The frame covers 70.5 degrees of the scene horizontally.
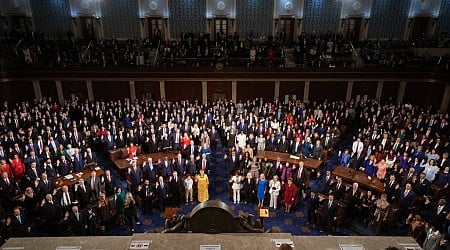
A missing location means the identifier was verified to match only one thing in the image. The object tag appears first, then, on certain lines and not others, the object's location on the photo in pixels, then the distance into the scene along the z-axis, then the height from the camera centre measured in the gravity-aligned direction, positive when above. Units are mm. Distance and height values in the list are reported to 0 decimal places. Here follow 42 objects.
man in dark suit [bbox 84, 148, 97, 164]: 11812 -4830
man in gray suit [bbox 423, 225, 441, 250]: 7542 -4860
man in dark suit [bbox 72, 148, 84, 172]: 11430 -4830
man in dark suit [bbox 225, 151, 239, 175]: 12102 -5104
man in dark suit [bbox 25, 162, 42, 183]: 10484 -4837
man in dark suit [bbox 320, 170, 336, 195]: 10133 -4878
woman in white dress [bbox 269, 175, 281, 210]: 10219 -5054
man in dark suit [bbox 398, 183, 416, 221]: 9484 -4965
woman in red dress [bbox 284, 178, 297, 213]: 10141 -5156
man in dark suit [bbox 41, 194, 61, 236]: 8609 -5008
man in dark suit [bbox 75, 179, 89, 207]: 9594 -4987
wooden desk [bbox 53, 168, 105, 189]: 10314 -5047
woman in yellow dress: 10625 -5248
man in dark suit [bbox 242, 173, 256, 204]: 10607 -5294
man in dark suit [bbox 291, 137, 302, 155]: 13172 -4872
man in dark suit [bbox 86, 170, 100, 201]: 9898 -4951
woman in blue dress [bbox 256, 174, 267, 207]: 10226 -5093
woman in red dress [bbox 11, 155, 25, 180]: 10921 -4861
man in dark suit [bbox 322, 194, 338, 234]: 9141 -5233
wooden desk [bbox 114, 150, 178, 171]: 11938 -5096
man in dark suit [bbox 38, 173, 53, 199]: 9648 -4846
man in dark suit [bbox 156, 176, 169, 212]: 10226 -5284
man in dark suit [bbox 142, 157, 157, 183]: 11113 -4980
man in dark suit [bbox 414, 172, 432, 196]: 10055 -4859
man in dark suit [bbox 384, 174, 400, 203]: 10000 -4950
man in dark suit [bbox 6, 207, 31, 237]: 8039 -4938
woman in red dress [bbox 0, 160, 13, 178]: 10348 -4634
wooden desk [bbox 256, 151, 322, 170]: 12037 -5063
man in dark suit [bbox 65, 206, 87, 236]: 8305 -5027
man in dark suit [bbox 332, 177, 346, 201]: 9844 -4900
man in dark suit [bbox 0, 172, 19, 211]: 9703 -5017
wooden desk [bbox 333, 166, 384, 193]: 10434 -5039
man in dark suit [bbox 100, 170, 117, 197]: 10258 -5031
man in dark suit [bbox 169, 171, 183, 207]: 10492 -5224
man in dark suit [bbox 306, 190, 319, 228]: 9531 -5323
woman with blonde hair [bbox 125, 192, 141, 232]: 9340 -5241
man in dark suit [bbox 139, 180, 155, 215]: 10086 -5287
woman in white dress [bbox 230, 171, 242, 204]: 10609 -5218
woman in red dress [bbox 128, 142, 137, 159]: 12657 -4917
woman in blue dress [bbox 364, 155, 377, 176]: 11266 -4812
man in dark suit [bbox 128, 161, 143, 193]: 10622 -4940
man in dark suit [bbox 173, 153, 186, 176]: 11437 -4963
